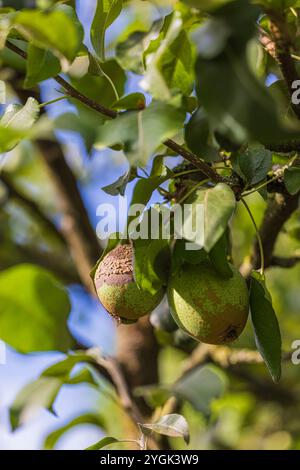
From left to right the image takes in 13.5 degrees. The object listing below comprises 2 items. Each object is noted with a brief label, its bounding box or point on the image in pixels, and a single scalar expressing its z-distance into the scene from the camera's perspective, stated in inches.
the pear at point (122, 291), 34.9
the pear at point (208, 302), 33.7
